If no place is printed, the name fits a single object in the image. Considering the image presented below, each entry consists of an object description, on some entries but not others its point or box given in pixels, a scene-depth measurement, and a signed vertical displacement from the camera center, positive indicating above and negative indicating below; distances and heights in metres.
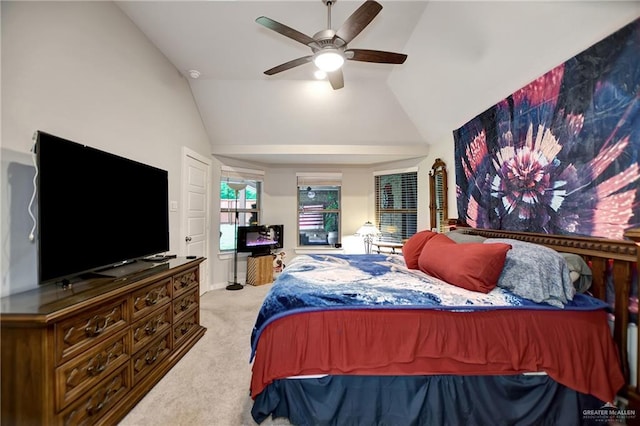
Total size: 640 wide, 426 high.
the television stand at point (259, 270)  4.60 -1.00
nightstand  4.62 -0.63
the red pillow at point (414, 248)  2.46 -0.33
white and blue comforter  1.51 -0.52
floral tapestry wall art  1.50 +0.49
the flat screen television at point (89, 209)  1.38 +0.04
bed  1.46 -0.85
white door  3.49 +0.12
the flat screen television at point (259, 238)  4.60 -0.45
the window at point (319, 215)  5.52 -0.01
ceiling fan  1.77 +1.37
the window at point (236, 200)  4.70 +0.29
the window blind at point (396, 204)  4.86 +0.20
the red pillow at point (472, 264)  1.71 -0.36
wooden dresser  1.16 -0.73
